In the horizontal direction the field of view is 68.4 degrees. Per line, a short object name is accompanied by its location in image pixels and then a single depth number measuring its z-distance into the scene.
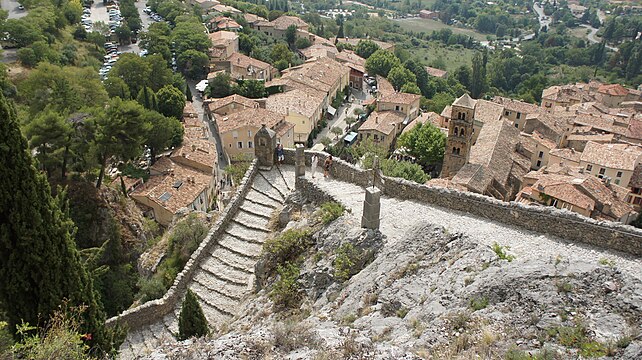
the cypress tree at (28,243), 11.95
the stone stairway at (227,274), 17.28
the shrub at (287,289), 14.22
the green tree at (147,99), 48.59
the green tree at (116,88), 48.50
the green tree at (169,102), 49.94
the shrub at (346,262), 13.68
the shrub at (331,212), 15.70
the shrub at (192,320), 15.35
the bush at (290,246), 15.81
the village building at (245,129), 46.38
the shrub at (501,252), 11.78
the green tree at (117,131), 28.03
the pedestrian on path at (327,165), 20.09
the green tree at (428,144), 44.75
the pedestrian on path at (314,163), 19.76
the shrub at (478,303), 9.84
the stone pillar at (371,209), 13.99
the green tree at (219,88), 61.41
